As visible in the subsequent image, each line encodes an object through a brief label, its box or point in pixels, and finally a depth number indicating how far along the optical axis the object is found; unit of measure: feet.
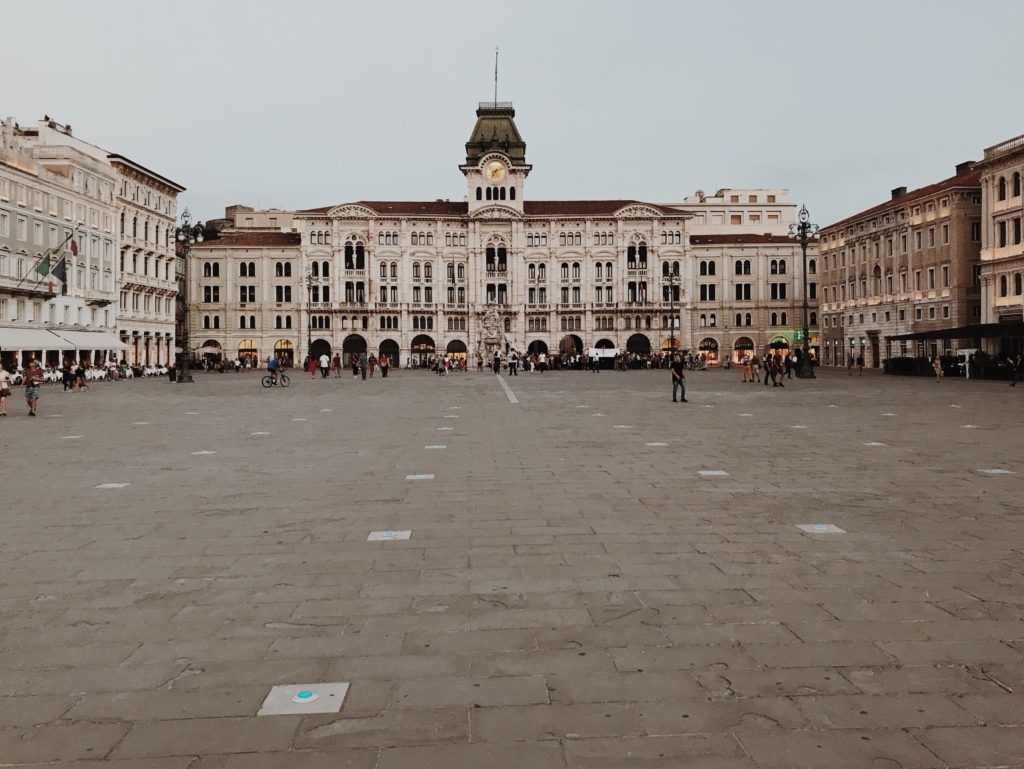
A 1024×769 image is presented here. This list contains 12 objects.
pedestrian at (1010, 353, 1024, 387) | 123.85
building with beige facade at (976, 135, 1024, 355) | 172.24
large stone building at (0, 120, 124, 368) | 174.29
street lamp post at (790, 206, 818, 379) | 152.97
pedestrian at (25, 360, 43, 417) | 76.33
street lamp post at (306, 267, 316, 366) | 317.22
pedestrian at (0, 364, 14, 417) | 77.02
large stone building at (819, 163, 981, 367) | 198.59
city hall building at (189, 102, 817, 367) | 318.86
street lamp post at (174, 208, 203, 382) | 142.61
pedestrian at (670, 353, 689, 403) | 87.51
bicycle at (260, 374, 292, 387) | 136.47
